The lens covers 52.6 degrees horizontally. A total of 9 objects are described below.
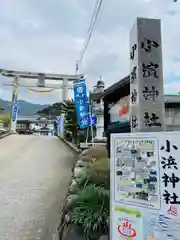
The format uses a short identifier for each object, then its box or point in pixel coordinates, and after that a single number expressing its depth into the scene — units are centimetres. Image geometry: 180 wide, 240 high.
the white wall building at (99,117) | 1644
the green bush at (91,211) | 282
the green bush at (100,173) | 374
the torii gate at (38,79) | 1832
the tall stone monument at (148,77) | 249
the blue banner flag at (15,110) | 1886
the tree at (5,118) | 3072
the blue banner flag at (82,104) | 902
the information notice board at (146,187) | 172
